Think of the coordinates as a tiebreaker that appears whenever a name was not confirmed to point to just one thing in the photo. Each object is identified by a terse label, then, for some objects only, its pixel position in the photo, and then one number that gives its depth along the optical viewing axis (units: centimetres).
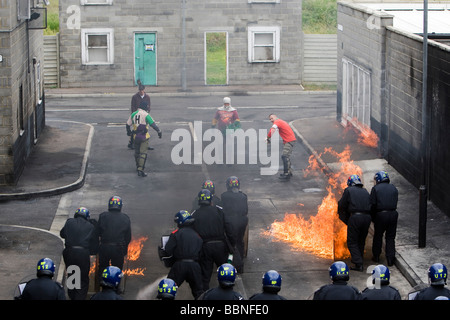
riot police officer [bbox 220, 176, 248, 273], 1580
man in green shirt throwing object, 2295
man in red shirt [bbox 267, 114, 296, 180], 2303
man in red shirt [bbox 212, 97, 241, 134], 2434
